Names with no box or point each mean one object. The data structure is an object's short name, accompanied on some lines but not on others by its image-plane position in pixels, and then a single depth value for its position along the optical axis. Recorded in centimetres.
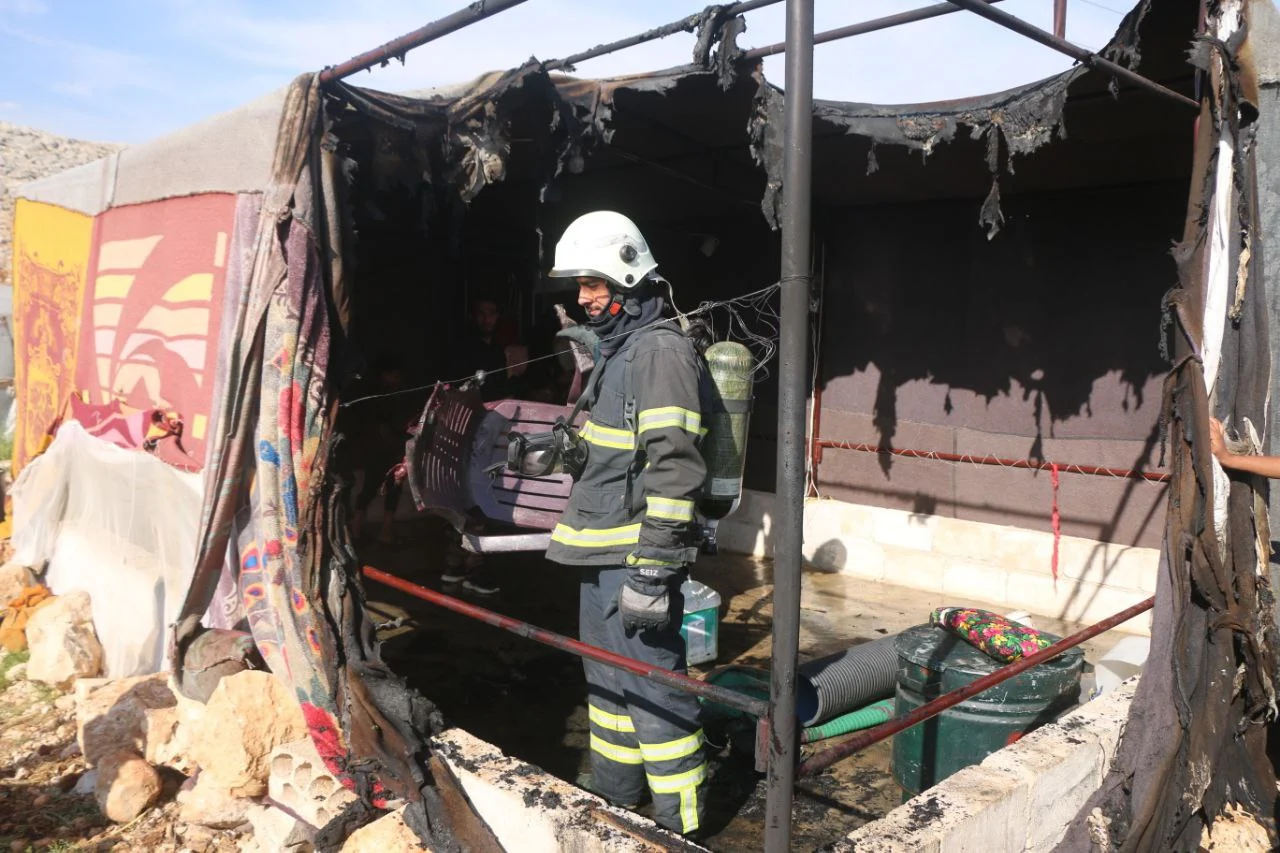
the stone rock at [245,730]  361
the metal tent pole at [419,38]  294
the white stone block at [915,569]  709
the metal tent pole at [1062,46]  290
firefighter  305
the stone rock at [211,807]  369
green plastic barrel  360
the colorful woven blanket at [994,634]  381
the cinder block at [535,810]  260
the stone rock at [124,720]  415
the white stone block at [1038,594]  645
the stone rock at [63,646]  511
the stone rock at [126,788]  384
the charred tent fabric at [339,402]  318
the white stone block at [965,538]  689
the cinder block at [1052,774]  308
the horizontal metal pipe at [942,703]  239
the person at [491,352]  793
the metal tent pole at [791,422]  212
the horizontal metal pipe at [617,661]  236
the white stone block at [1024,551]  663
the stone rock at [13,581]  597
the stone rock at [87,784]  406
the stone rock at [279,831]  337
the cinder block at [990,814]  272
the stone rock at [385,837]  304
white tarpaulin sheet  467
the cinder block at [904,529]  722
